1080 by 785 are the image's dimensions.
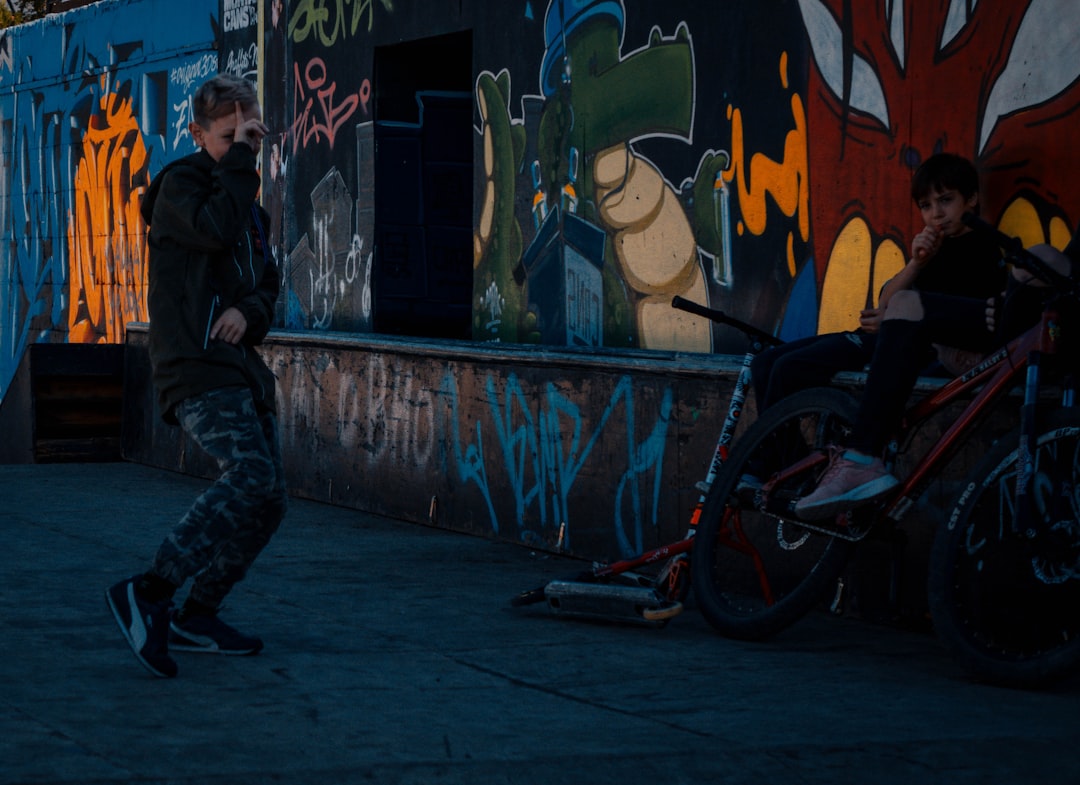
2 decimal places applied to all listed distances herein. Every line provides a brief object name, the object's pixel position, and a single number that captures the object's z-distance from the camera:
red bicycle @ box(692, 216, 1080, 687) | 5.14
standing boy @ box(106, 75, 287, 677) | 5.27
